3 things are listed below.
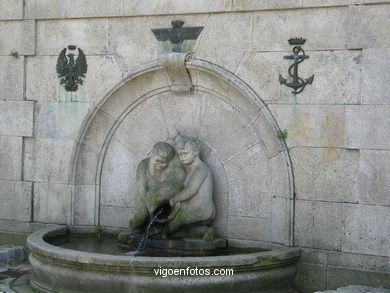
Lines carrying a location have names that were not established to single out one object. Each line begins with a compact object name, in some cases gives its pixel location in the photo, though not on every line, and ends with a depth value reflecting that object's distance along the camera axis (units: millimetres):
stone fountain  6129
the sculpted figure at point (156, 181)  7160
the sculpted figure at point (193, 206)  7027
